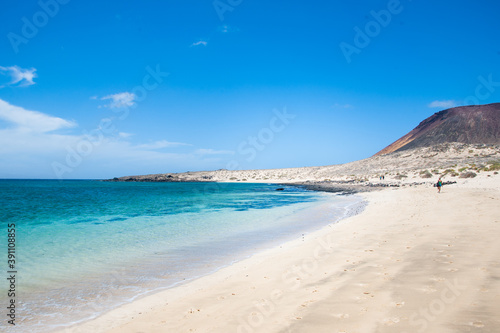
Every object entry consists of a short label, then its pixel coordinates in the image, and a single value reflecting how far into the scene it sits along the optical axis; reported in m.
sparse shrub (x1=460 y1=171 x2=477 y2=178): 33.49
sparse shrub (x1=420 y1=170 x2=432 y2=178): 42.08
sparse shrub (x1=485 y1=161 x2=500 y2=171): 34.94
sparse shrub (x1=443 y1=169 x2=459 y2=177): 38.67
